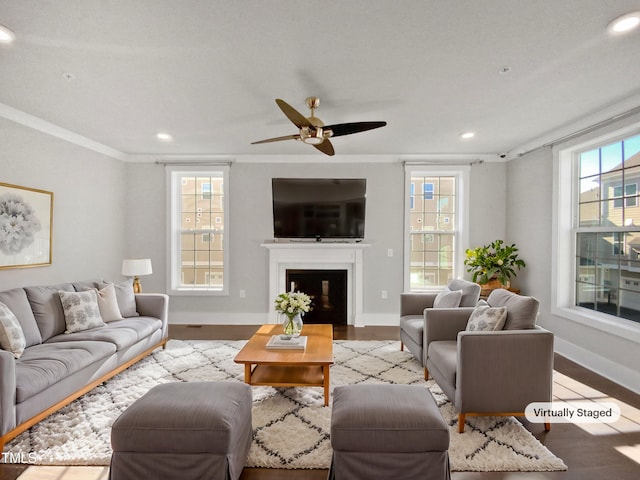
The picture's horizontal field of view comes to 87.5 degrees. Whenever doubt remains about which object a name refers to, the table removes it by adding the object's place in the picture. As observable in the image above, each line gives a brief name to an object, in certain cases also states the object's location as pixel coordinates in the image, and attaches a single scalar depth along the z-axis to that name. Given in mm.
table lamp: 4332
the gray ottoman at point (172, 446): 1642
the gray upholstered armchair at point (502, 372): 2260
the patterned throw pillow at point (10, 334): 2457
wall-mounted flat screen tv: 5039
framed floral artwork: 3274
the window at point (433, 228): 5266
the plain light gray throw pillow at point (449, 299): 3467
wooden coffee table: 2576
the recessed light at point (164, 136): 4137
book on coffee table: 2867
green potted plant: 4527
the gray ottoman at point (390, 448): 1663
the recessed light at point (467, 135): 4043
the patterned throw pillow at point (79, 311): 3143
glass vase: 3055
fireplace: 5090
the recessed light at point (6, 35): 2049
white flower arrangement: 3027
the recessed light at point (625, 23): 1892
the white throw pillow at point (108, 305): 3506
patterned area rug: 2012
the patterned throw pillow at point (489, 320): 2527
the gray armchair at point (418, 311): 3326
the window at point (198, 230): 5305
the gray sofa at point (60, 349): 2094
